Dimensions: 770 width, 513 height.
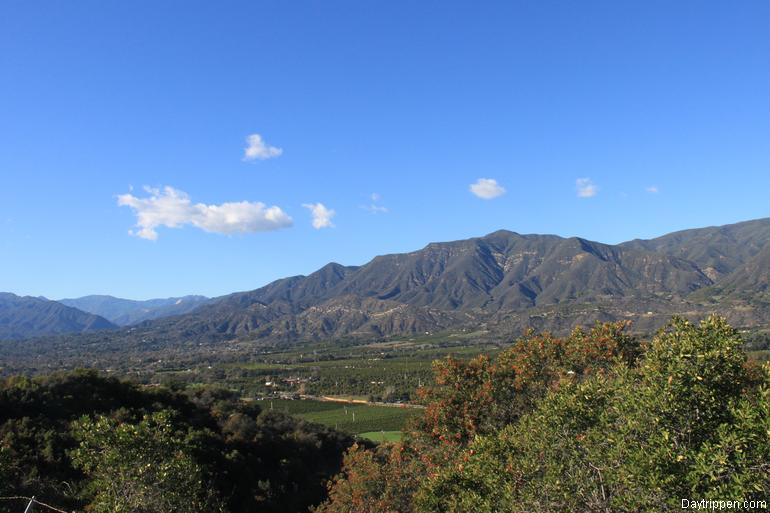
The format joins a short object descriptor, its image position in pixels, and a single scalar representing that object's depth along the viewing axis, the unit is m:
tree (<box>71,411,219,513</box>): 13.45
